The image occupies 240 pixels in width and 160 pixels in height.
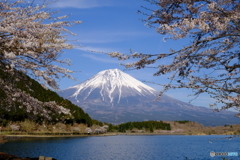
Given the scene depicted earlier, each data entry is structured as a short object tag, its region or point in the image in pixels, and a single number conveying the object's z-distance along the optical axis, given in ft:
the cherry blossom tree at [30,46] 20.79
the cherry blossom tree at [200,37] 15.66
